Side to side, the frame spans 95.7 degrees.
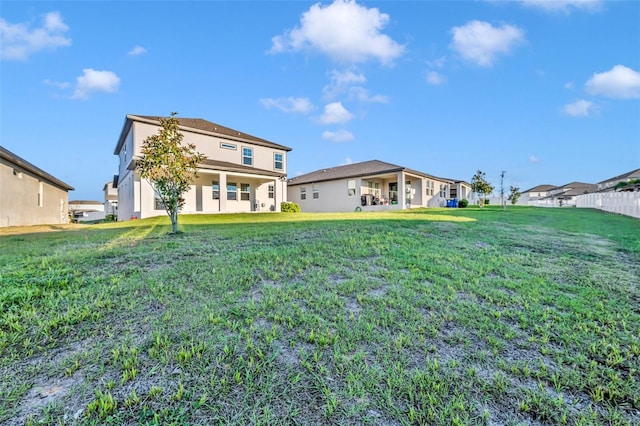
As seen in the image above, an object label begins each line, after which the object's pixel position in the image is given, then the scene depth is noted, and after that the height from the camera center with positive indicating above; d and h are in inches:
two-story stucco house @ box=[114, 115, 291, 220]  634.2 +96.6
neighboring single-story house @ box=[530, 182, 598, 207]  2240.4 +131.0
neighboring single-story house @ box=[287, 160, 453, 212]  920.3 +74.9
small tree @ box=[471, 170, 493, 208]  1291.8 +109.1
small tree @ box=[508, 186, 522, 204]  1655.1 +86.1
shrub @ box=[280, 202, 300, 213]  841.5 +10.9
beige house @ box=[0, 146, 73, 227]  519.2 +43.6
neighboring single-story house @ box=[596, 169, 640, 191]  1521.7 +169.7
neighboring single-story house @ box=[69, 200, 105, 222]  1651.1 +40.8
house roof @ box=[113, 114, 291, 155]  641.8 +207.3
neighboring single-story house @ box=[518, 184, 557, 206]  3112.7 +194.8
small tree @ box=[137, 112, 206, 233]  323.9 +54.7
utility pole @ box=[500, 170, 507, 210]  1128.5 +118.1
